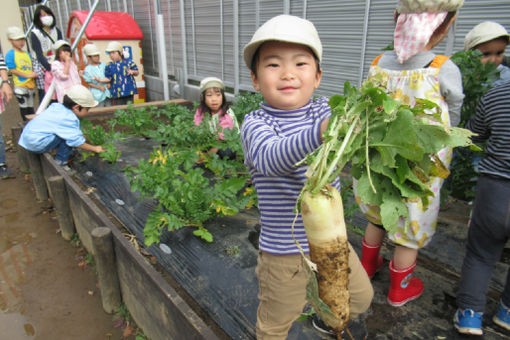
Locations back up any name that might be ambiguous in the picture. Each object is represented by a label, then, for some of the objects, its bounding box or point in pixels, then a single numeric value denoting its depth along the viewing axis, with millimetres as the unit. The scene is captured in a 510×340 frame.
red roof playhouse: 9148
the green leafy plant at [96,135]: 5230
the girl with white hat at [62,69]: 5875
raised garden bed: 2090
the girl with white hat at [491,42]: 3129
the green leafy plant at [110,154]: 4741
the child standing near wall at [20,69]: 6164
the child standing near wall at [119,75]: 7285
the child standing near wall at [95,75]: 7148
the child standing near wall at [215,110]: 4582
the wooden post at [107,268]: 2621
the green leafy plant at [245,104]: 5449
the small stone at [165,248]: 2957
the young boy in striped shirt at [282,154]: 1339
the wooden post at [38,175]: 4848
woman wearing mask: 6247
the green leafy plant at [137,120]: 6246
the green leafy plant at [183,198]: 2959
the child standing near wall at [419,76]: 1822
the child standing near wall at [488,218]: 1826
